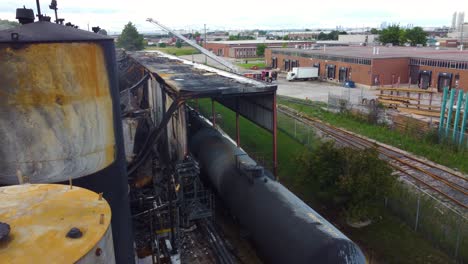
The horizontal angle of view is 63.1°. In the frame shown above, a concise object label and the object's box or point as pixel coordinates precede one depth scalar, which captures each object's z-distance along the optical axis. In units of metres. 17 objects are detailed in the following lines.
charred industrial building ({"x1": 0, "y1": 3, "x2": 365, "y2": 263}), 6.16
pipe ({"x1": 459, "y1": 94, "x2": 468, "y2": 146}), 26.14
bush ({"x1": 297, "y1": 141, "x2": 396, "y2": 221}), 15.62
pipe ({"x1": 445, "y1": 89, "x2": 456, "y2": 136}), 27.50
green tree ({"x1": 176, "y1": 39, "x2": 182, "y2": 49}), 162.79
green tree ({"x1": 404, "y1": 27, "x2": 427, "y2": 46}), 99.25
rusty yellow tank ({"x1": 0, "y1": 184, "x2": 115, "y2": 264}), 5.25
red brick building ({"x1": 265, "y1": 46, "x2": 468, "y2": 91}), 48.44
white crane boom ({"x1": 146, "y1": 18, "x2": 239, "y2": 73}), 71.75
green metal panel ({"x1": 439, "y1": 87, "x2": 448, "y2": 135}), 28.27
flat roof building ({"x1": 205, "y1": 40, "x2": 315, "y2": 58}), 114.56
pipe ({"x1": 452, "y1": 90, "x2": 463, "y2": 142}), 25.91
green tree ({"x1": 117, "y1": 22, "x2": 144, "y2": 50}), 108.38
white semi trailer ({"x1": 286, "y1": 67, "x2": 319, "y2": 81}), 62.81
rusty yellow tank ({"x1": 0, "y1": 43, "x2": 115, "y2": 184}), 8.34
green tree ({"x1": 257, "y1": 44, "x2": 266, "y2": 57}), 112.56
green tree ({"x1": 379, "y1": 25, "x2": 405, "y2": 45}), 101.00
